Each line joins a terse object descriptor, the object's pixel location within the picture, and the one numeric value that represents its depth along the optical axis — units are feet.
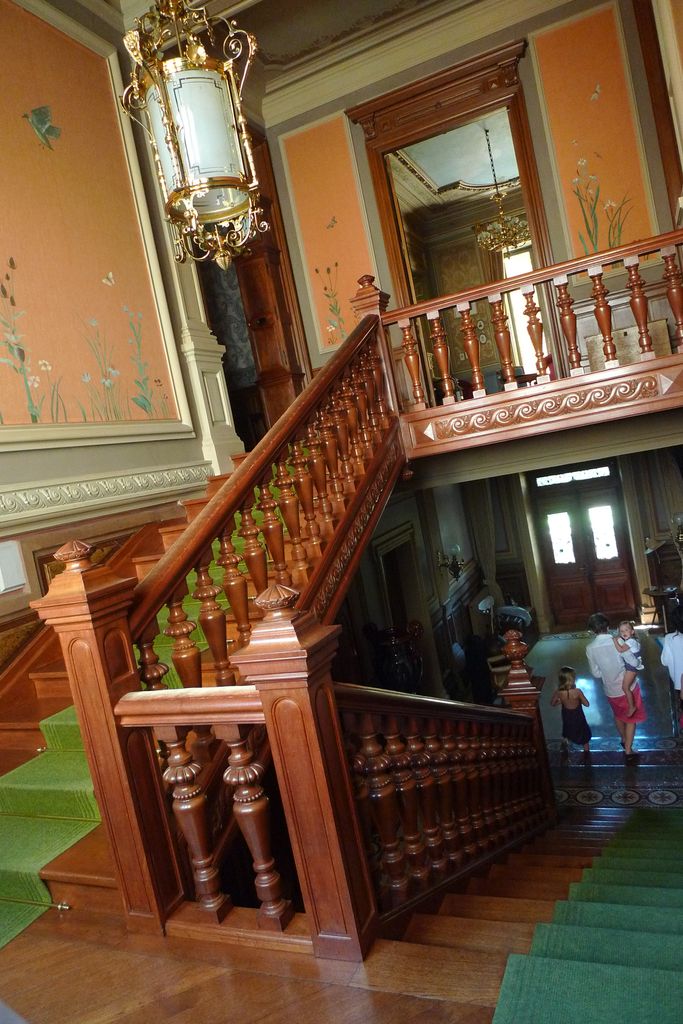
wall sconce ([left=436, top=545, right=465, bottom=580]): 30.10
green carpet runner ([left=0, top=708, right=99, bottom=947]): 7.09
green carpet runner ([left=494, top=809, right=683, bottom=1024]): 4.25
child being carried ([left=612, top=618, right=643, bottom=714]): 20.42
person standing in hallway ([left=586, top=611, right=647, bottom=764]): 20.83
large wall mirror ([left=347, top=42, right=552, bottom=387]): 19.86
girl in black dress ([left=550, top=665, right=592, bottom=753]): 22.16
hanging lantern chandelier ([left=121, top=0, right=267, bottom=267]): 9.78
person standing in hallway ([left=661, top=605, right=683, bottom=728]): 20.42
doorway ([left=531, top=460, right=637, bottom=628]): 36.35
